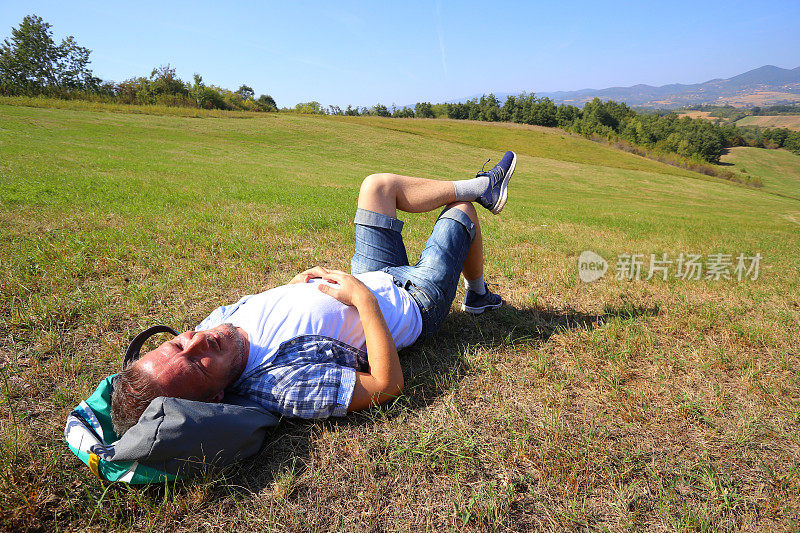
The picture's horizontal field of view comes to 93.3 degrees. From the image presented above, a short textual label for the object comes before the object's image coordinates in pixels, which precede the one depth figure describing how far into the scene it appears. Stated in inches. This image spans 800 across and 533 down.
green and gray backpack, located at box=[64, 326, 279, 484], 68.5
